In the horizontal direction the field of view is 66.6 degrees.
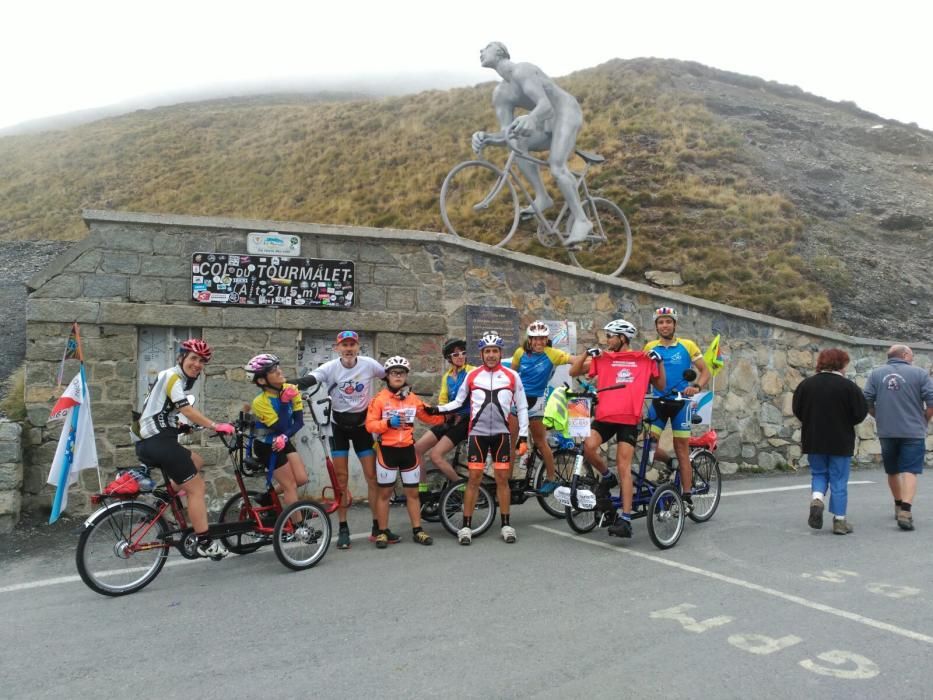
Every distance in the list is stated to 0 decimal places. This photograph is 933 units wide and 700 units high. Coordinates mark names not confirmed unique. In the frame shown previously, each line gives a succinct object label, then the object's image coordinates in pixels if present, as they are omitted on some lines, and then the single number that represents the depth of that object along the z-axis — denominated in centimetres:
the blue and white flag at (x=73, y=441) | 635
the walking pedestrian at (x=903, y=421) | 720
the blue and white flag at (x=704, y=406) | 983
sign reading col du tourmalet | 835
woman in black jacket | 694
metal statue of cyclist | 1136
